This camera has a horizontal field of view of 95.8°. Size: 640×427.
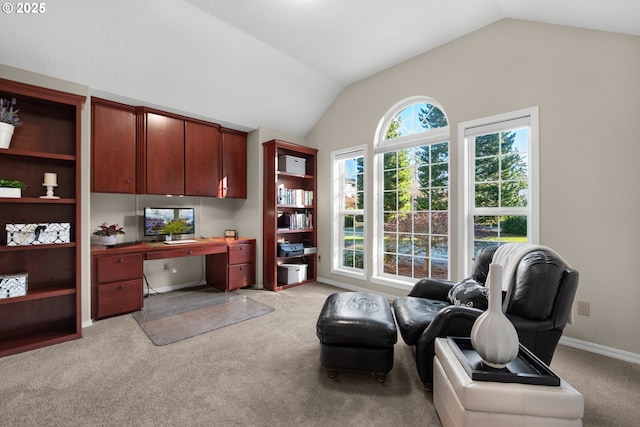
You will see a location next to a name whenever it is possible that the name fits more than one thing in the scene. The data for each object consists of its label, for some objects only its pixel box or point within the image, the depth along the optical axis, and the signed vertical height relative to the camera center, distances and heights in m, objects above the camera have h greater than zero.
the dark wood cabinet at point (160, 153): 3.43 +0.76
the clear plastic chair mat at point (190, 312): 2.73 -1.09
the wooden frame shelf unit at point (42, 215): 2.45 +0.00
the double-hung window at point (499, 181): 2.70 +0.33
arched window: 3.40 +0.26
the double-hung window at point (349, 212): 4.20 +0.03
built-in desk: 2.96 -0.57
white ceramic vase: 1.31 -0.55
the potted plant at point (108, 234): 3.14 -0.21
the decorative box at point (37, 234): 2.37 -0.16
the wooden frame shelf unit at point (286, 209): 4.14 +0.08
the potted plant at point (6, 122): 2.31 +0.76
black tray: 1.26 -0.72
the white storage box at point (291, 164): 4.28 +0.75
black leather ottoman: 1.87 -0.83
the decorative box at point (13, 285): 2.31 -0.57
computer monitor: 3.69 -0.04
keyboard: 3.66 -0.35
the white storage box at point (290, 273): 4.30 -0.88
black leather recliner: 1.70 -0.60
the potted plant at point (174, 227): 3.84 -0.17
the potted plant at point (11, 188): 2.29 +0.22
